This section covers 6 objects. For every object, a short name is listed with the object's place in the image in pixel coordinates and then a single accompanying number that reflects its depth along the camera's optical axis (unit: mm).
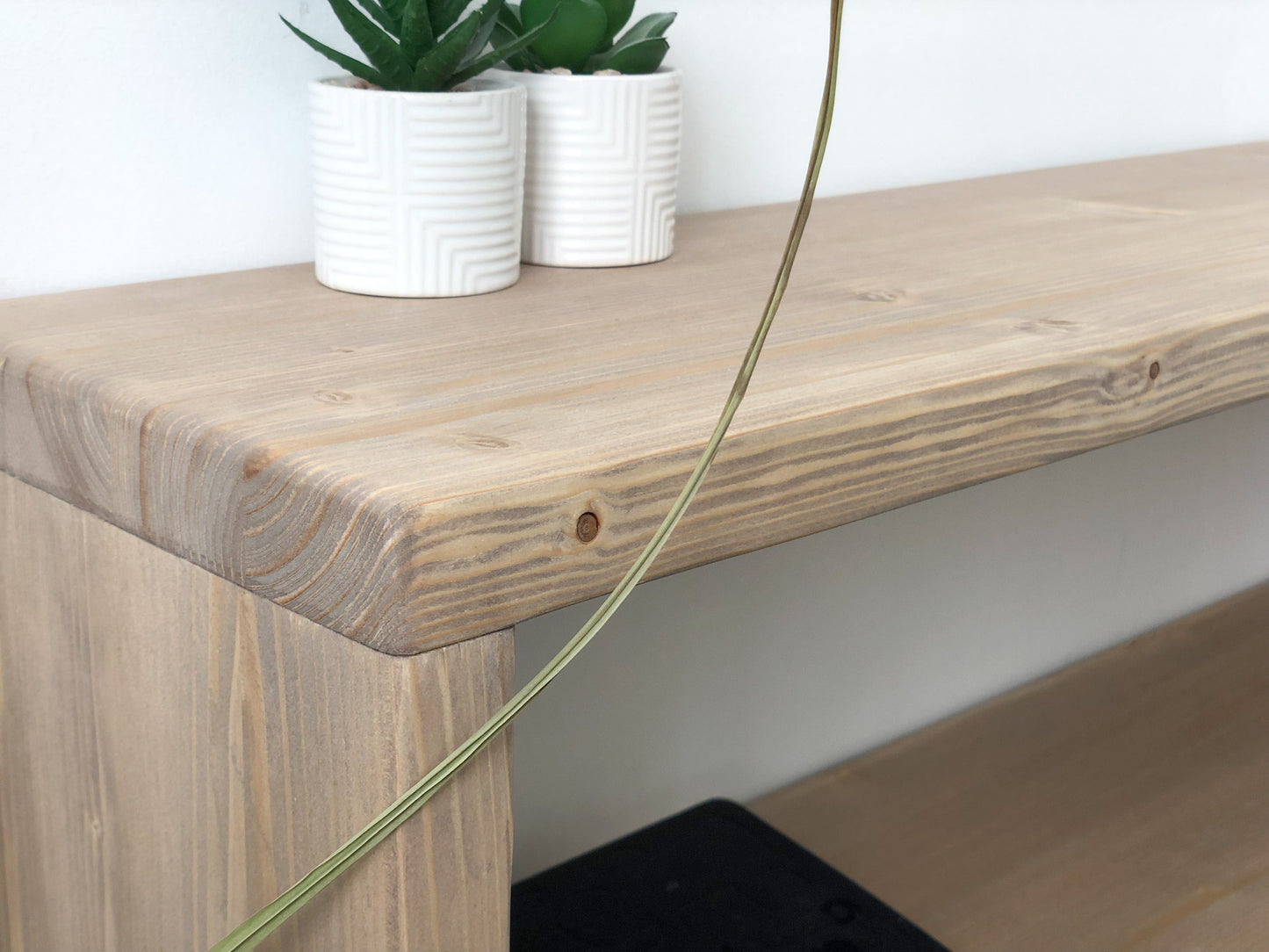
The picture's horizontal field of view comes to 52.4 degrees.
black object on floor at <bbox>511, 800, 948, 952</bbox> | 743
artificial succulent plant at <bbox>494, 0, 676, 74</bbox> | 581
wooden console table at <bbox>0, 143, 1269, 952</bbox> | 332
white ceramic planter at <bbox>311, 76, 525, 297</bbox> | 511
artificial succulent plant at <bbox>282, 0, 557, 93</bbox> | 506
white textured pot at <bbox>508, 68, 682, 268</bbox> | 583
